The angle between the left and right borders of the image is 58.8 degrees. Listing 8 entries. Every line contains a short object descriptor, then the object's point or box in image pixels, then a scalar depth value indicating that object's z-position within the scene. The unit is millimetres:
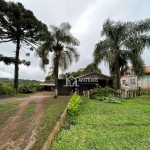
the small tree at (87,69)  29381
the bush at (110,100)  9128
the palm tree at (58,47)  11352
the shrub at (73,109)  5972
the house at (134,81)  19997
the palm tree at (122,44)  12234
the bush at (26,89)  20206
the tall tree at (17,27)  14688
